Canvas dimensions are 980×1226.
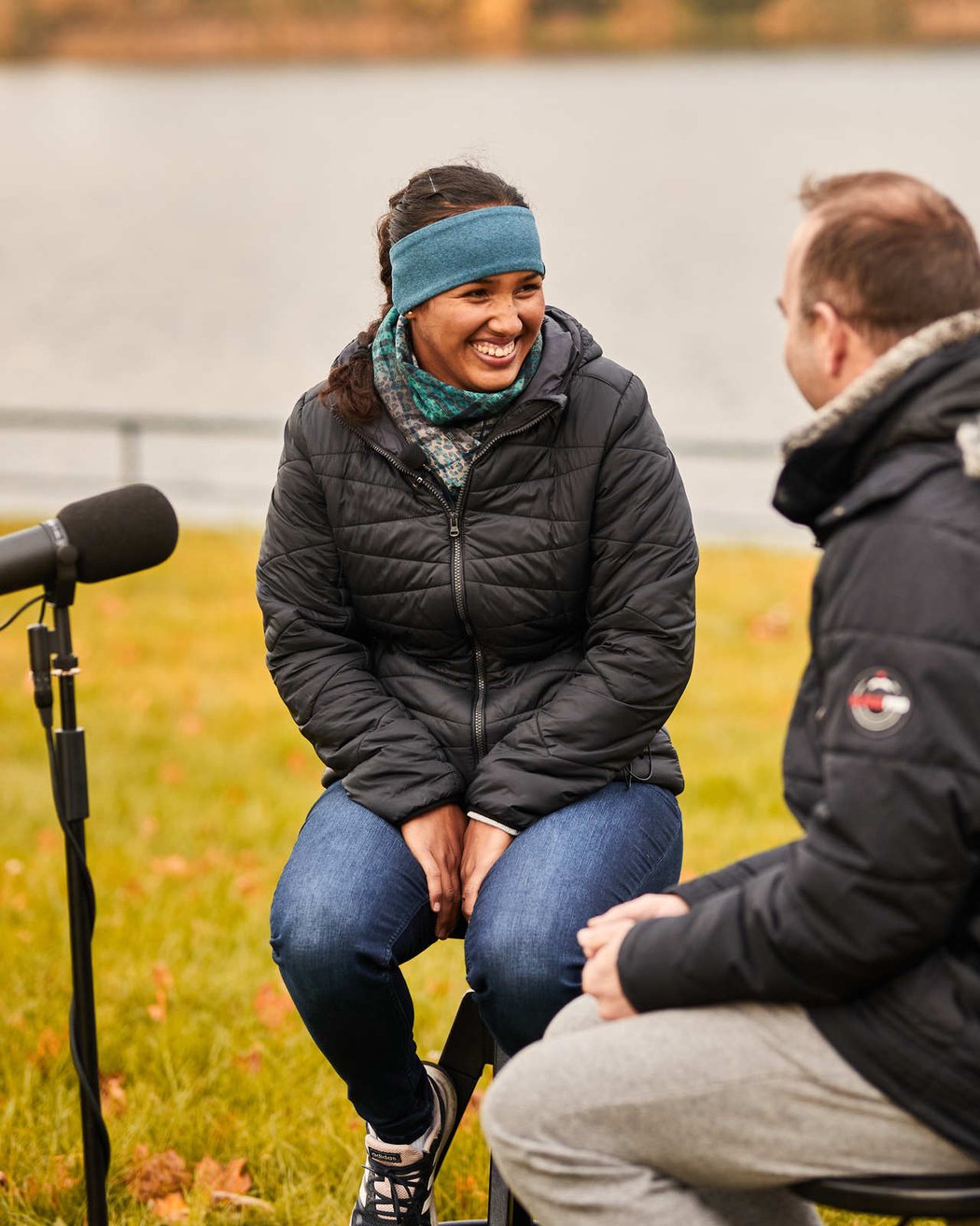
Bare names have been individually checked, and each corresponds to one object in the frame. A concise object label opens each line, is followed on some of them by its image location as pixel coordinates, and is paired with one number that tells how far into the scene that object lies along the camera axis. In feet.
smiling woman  16.52
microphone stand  13.56
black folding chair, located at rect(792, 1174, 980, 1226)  11.66
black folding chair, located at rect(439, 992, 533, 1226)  18.03
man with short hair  10.95
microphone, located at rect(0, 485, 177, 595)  13.35
